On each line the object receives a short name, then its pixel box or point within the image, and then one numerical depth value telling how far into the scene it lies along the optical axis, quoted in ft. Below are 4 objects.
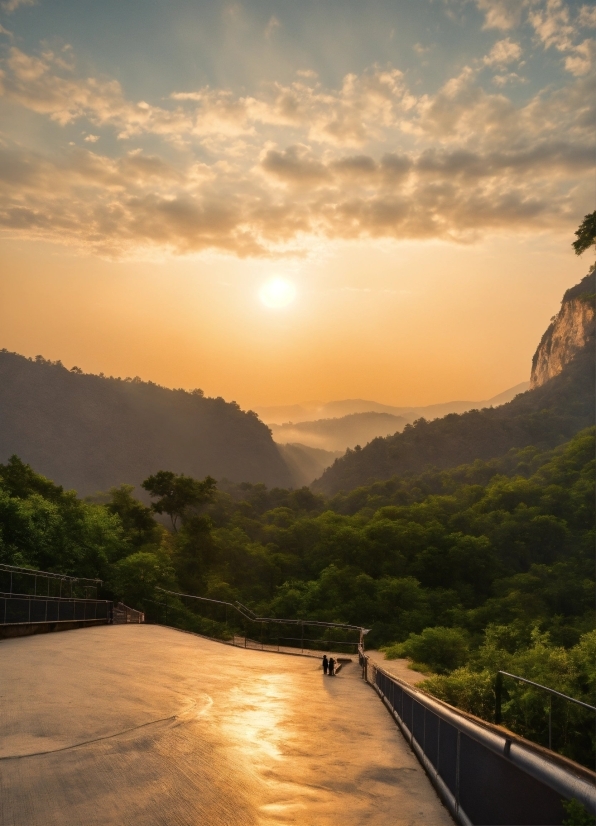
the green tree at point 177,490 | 302.66
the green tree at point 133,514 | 252.21
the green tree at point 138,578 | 157.89
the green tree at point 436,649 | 163.53
